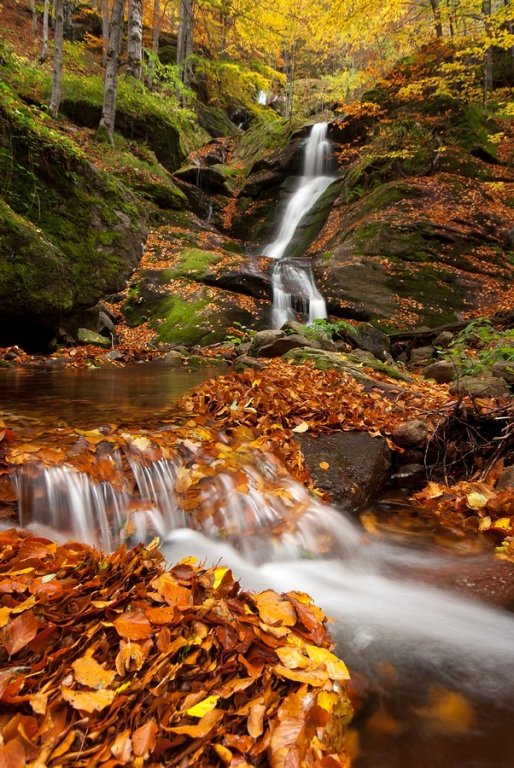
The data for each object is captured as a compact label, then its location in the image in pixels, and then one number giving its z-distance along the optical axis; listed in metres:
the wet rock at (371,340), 9.76
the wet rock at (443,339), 9.79
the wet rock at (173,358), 8.39
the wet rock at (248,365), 6.53
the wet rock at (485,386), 4.73
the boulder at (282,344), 7.57
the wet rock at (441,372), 6.98
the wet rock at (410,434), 4.16
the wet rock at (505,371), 5.92
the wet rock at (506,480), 3.34
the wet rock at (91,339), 8.99
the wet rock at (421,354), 9.68
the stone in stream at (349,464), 3.42
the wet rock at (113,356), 8.24
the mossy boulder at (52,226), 7.50
